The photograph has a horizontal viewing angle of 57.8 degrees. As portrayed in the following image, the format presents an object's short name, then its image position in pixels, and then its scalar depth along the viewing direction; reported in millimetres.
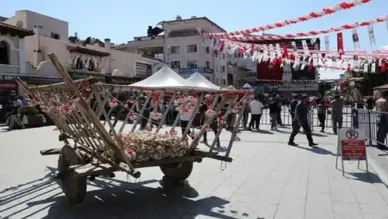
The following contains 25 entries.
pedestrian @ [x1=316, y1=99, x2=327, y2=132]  15641
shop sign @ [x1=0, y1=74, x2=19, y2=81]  22983
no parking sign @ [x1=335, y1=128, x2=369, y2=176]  7059
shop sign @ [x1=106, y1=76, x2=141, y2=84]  32003
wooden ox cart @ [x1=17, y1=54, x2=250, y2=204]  4586
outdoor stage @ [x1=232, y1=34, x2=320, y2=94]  60653
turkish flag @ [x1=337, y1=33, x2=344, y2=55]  11813
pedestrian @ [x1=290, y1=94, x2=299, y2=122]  16086
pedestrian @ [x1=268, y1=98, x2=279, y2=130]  16656
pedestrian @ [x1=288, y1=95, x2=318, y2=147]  10844
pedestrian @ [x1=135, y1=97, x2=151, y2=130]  14925
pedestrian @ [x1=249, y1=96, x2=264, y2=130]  15879
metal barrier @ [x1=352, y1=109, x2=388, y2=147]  9820
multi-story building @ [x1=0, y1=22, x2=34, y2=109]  23258
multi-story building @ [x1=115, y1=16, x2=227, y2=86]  49562
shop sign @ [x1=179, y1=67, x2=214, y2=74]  44381
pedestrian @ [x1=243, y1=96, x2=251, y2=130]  17141
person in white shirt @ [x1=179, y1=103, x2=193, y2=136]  11645
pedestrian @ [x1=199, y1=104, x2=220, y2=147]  11372
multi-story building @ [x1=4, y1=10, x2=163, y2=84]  26755
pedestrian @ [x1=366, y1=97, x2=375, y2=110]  26594
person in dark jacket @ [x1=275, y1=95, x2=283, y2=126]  17000
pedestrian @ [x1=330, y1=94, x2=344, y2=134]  14171
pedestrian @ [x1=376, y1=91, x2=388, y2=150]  9773
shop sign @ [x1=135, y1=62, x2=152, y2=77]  39144
